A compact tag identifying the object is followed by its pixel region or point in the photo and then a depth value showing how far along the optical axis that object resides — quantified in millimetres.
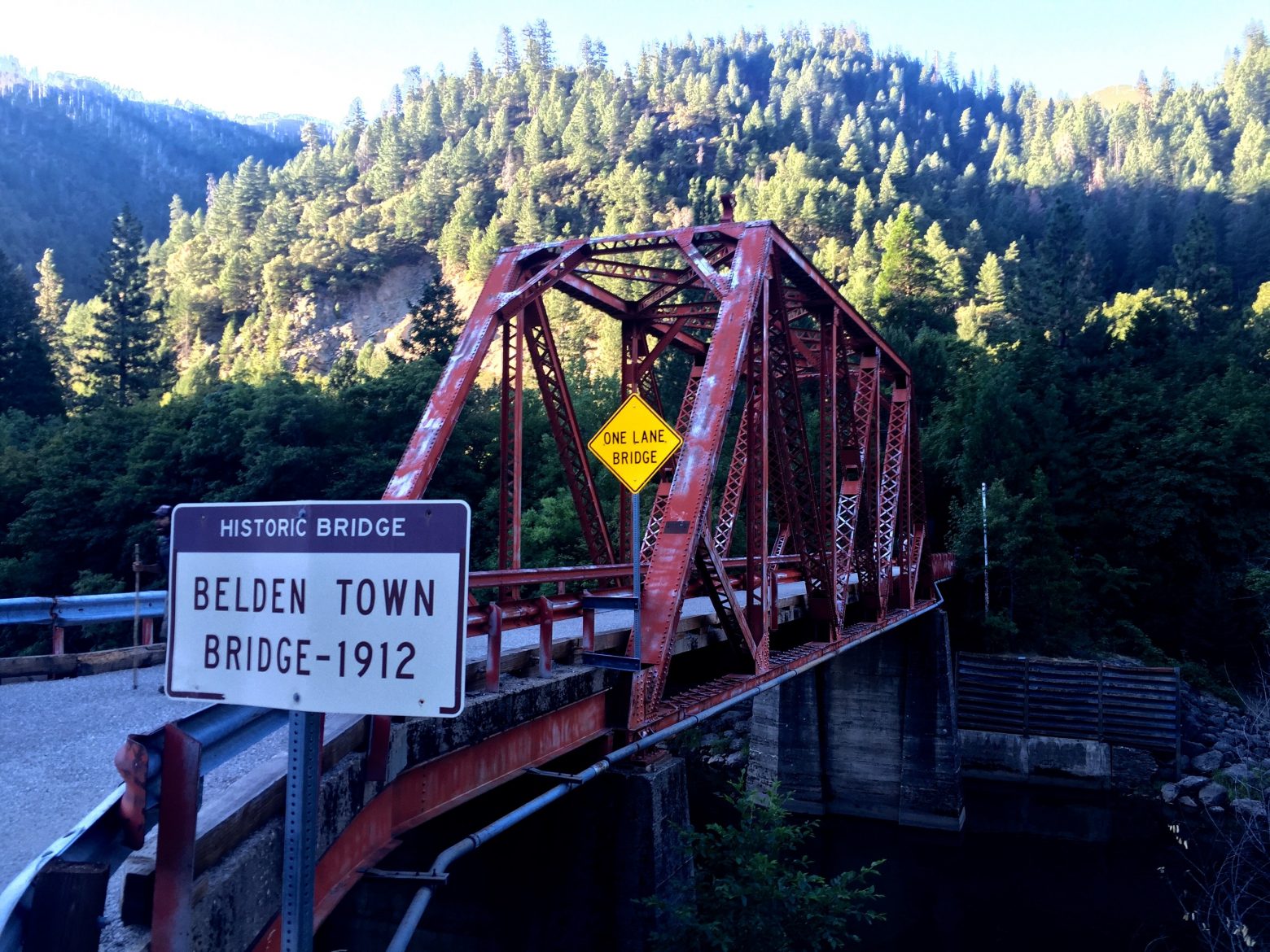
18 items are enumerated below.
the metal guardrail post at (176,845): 3035
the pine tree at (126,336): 57906
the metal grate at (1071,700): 28234
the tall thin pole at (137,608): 9838
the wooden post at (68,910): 2811
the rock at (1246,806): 19600
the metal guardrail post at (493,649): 6191
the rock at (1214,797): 25578
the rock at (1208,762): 27359
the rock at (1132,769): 27609
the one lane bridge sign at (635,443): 7391
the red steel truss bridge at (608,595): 3260
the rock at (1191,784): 26562
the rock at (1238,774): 25797
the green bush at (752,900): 7457
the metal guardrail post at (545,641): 6887
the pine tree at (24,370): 52625
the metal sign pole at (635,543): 6512
